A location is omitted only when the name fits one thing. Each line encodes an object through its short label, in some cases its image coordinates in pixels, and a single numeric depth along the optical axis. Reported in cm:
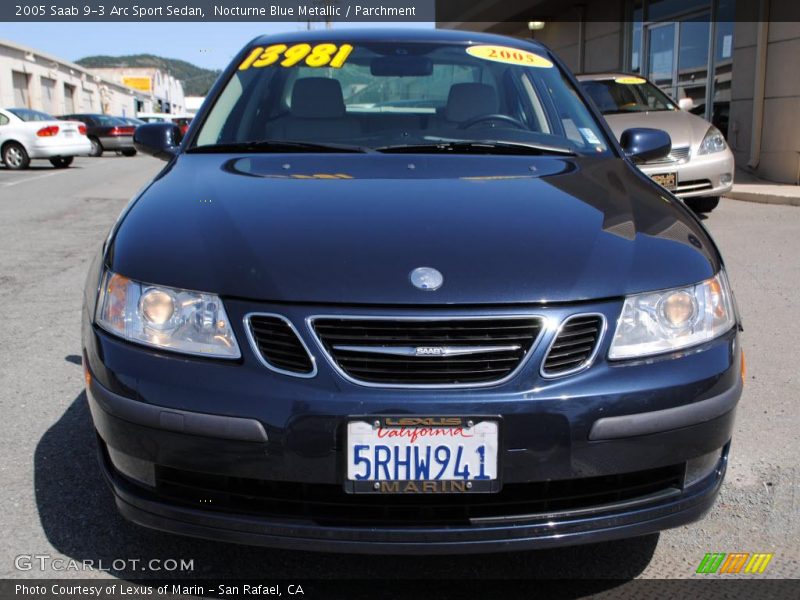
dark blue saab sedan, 181
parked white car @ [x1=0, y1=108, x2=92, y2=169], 1873
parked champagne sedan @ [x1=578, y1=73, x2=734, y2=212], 766
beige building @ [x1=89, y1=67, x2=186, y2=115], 7988
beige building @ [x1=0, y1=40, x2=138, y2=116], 3675
